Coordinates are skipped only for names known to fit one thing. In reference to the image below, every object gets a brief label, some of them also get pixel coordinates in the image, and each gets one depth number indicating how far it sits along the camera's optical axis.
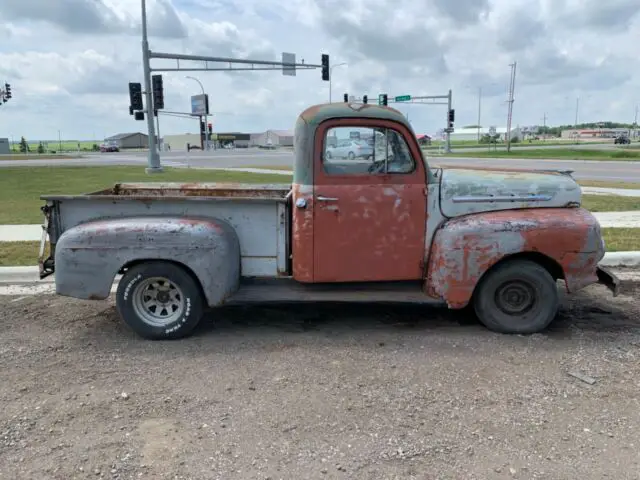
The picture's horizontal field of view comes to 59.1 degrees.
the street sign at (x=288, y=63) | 28.19
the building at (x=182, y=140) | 107.12
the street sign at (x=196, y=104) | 83.19
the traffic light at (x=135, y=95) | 25.67
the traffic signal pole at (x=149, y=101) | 24.00
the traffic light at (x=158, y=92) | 25.81
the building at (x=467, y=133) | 139.77
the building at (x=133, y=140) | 109.44
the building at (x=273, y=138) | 107.37
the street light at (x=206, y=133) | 68.88
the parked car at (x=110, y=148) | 83.38
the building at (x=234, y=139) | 106.62
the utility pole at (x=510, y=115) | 54.48
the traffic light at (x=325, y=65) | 28.61
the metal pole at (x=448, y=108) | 50.53
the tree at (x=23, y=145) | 75.24
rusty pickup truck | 4.89
